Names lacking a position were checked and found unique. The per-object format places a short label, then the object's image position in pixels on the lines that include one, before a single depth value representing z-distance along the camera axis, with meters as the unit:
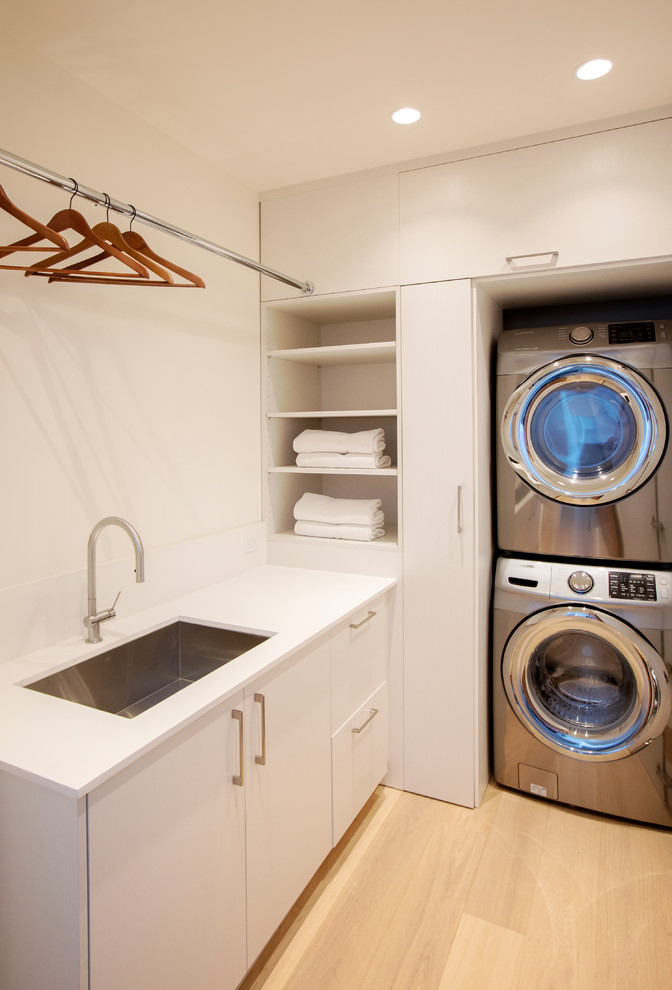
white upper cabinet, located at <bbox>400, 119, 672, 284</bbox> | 1.87
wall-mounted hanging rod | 1.22
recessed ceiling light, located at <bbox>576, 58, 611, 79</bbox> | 1.62
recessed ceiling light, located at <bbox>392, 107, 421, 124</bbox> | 1.85
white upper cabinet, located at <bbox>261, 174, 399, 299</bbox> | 2.24
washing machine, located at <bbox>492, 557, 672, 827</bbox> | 2.04
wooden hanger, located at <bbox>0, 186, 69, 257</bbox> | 1.19
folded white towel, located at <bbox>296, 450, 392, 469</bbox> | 2.37
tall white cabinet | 2.14
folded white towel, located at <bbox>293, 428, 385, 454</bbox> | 2.37
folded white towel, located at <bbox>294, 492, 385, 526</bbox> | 2.38
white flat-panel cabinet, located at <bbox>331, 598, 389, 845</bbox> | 1.88
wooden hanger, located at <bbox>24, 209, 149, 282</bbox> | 1.29
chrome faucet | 1.52
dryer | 2.04
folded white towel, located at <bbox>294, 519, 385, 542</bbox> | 2.37
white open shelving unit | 2.47
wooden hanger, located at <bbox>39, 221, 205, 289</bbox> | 1.37
